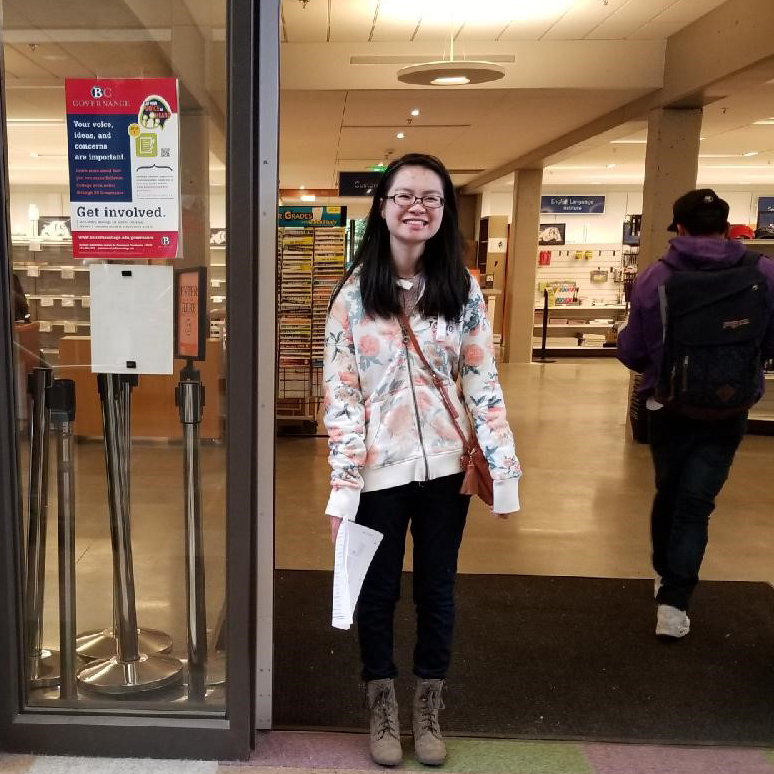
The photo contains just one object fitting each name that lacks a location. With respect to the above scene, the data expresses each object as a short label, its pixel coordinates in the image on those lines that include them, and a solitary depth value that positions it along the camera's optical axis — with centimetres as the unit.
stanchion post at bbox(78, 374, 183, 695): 220
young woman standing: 190
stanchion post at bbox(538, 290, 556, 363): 1249
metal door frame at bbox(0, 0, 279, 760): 189
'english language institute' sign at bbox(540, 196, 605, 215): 1492
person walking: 258
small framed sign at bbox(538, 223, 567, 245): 1512
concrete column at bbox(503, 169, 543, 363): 1146
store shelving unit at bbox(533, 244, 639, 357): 1388
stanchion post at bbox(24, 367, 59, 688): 213
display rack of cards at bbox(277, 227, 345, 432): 584
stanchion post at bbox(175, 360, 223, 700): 211
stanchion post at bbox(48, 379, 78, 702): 215
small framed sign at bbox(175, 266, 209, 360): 202
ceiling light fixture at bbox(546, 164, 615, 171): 1257
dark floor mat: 232
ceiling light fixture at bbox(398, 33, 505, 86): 487
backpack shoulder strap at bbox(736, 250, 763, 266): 262
